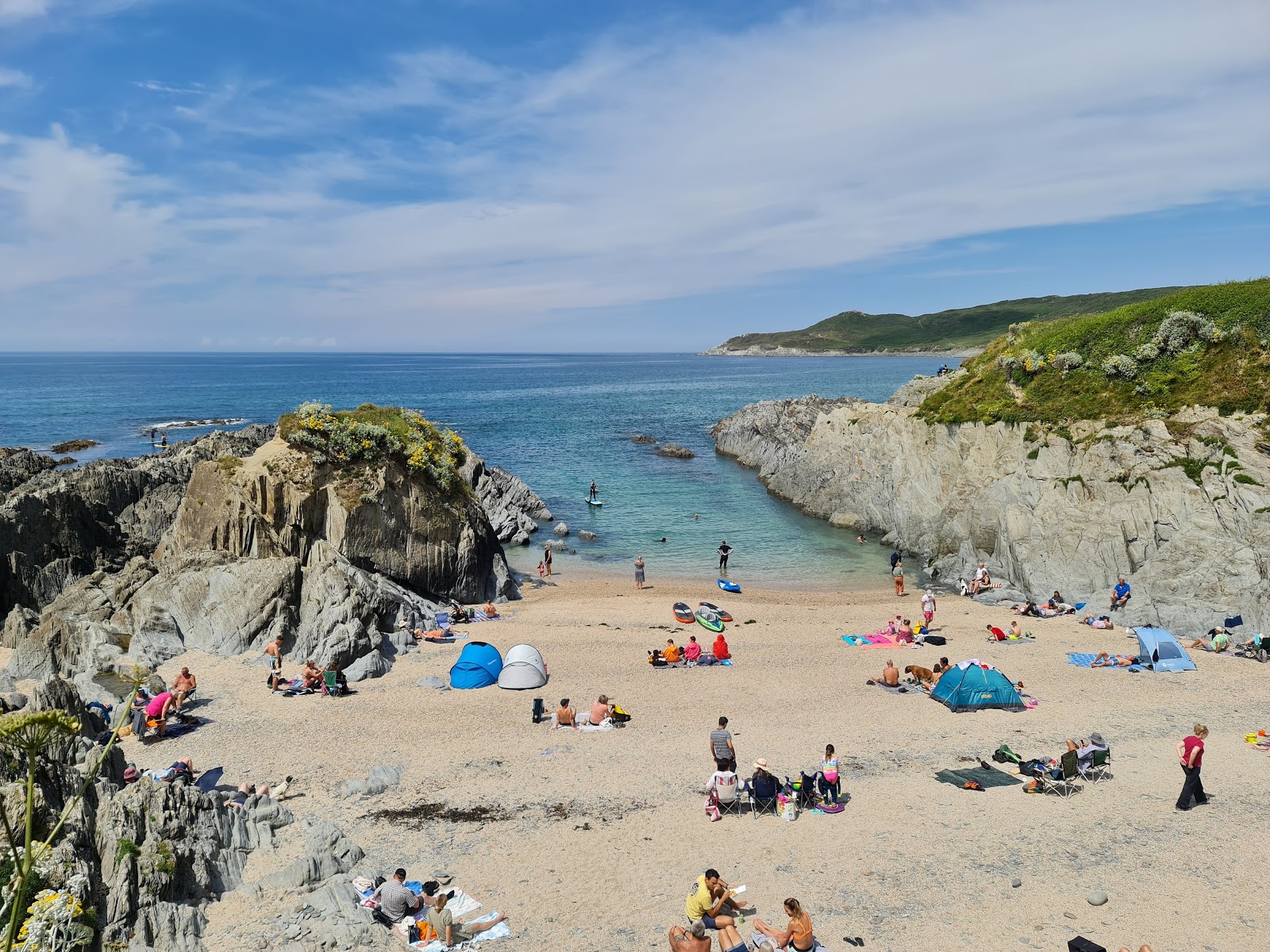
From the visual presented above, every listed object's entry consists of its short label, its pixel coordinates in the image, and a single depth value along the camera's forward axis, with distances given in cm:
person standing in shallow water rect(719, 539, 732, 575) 3588
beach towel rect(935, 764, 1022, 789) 1650
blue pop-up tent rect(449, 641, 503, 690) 2164
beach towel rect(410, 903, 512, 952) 1155
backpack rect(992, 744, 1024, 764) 1734
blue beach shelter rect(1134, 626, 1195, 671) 2255
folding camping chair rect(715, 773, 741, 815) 1512
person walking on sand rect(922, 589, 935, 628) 2760
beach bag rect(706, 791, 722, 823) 1517
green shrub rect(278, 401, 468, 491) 2862
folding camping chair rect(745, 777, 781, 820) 1527
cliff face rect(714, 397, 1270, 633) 2606
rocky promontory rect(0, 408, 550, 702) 2266
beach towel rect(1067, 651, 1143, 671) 2336
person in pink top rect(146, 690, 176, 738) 1808
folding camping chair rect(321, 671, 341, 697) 2059
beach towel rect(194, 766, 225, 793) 1581
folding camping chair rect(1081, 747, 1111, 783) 1661
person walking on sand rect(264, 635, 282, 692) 2088
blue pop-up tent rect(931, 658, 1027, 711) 2022
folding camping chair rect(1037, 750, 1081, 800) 1612
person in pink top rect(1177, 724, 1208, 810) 1509
